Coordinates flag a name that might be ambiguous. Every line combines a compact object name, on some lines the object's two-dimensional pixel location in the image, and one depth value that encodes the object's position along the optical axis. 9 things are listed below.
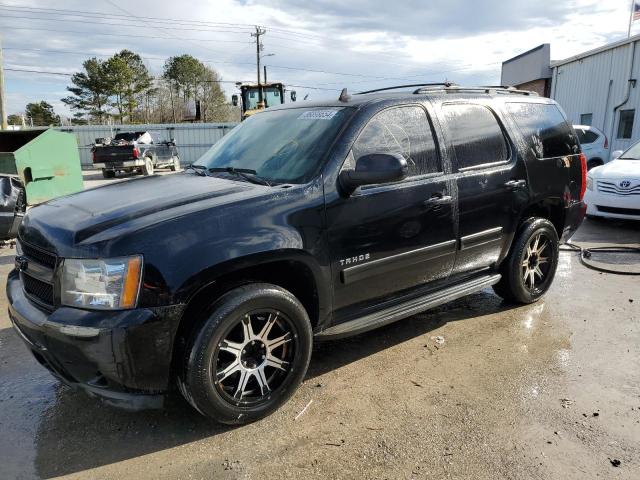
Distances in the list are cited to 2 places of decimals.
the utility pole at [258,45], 51.88
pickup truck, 18.67
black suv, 2.46
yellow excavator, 22.67
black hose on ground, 6.18
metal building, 15.29
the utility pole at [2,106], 19.55
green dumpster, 10.30
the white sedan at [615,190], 7.62
